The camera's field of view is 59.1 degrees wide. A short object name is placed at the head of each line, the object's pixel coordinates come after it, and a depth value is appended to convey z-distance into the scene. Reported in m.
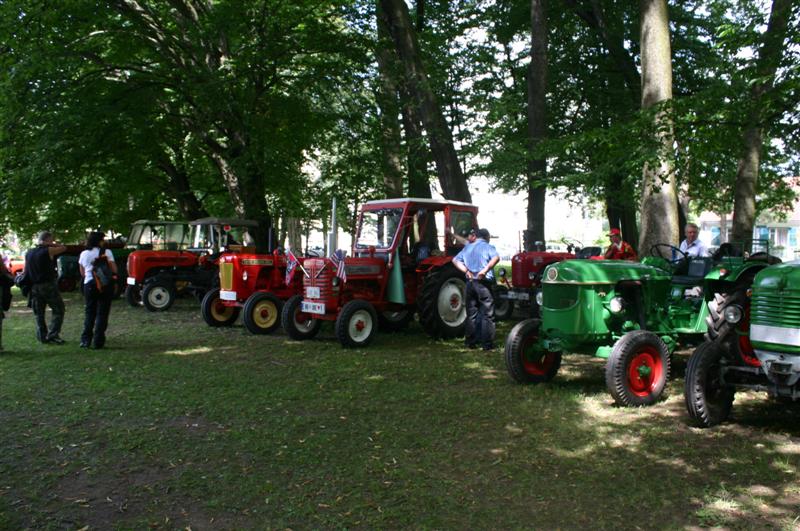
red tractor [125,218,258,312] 15.01
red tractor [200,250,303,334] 11.38
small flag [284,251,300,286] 11.26
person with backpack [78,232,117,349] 9.44
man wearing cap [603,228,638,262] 11.21
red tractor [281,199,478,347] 10.09
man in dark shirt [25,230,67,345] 9.89
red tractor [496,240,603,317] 13.10
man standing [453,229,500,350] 9.23
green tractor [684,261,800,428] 5.09
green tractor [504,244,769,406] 6.36
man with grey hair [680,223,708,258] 9.30
